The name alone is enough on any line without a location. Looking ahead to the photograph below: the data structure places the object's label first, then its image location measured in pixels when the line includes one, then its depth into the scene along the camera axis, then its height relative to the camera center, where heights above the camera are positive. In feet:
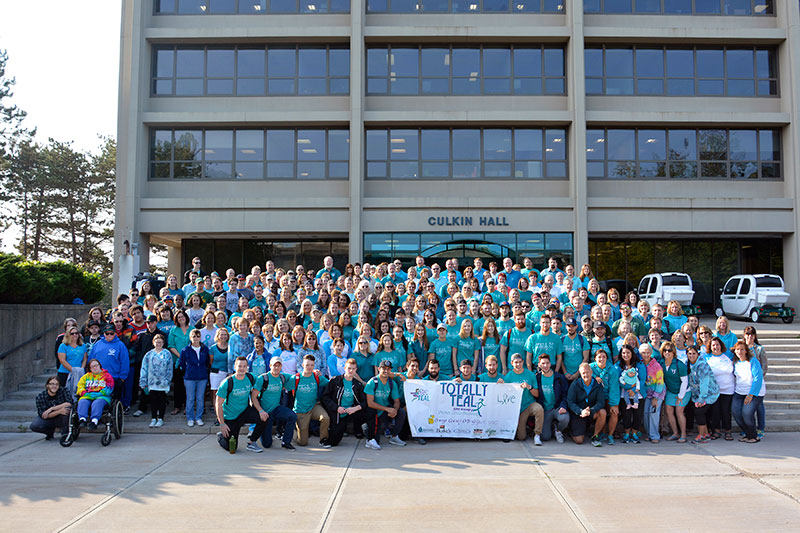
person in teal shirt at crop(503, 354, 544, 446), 31.91 -4.57
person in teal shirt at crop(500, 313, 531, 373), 34.63 -1.78
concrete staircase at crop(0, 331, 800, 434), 34.88 -5.92
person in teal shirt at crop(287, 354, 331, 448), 31.37 -4.76
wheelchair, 31.07 -6.09
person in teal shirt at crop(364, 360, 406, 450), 31.30 -5.03
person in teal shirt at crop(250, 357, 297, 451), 30.64 -4.75
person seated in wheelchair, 31.63 -4.52
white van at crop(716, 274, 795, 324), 67.62 +1.44
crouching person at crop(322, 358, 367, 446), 31.19 -4.81
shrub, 42.88 +1.88
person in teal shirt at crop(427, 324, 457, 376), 34.32 -2.50
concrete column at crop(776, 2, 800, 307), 74.23 +23.49
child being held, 31.83 -4.03
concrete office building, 72.95 +22.51
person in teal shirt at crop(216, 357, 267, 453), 29.58 -5.00
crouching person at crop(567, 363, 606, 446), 31.22 -4.89
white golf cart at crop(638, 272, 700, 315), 67.97 +2.31
